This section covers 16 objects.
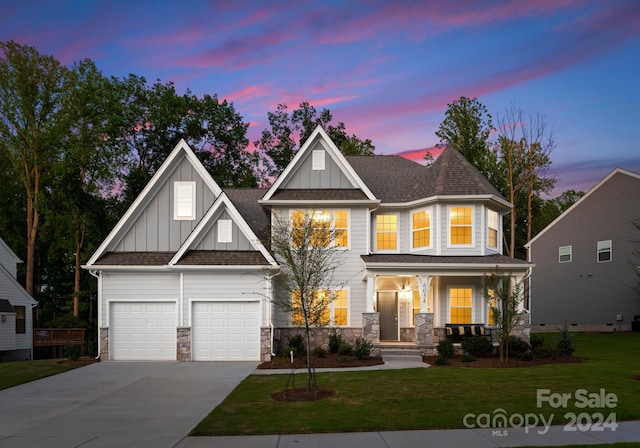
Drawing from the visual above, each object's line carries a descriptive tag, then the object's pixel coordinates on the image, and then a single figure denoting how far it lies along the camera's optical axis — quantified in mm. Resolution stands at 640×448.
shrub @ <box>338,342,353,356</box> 21016
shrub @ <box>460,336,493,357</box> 20188
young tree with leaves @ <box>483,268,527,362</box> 18828
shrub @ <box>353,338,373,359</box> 20125
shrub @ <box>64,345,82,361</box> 20906
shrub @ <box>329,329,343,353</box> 21734
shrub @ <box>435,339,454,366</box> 18609
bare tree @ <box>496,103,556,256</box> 41281
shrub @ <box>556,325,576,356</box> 20141
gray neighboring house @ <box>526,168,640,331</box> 31969
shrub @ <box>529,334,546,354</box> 20525
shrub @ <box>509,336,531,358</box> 19734
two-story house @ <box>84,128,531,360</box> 21391
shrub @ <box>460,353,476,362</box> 19141
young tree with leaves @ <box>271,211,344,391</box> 13765
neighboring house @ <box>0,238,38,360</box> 29891
